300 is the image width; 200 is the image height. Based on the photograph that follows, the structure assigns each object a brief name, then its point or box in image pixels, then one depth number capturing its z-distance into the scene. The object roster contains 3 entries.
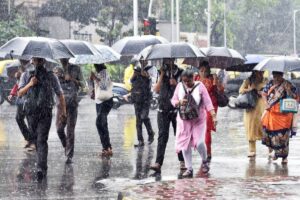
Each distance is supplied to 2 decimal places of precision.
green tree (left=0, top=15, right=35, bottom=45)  48.09
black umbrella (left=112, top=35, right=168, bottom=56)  16.00
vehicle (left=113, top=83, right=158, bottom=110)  30.50
